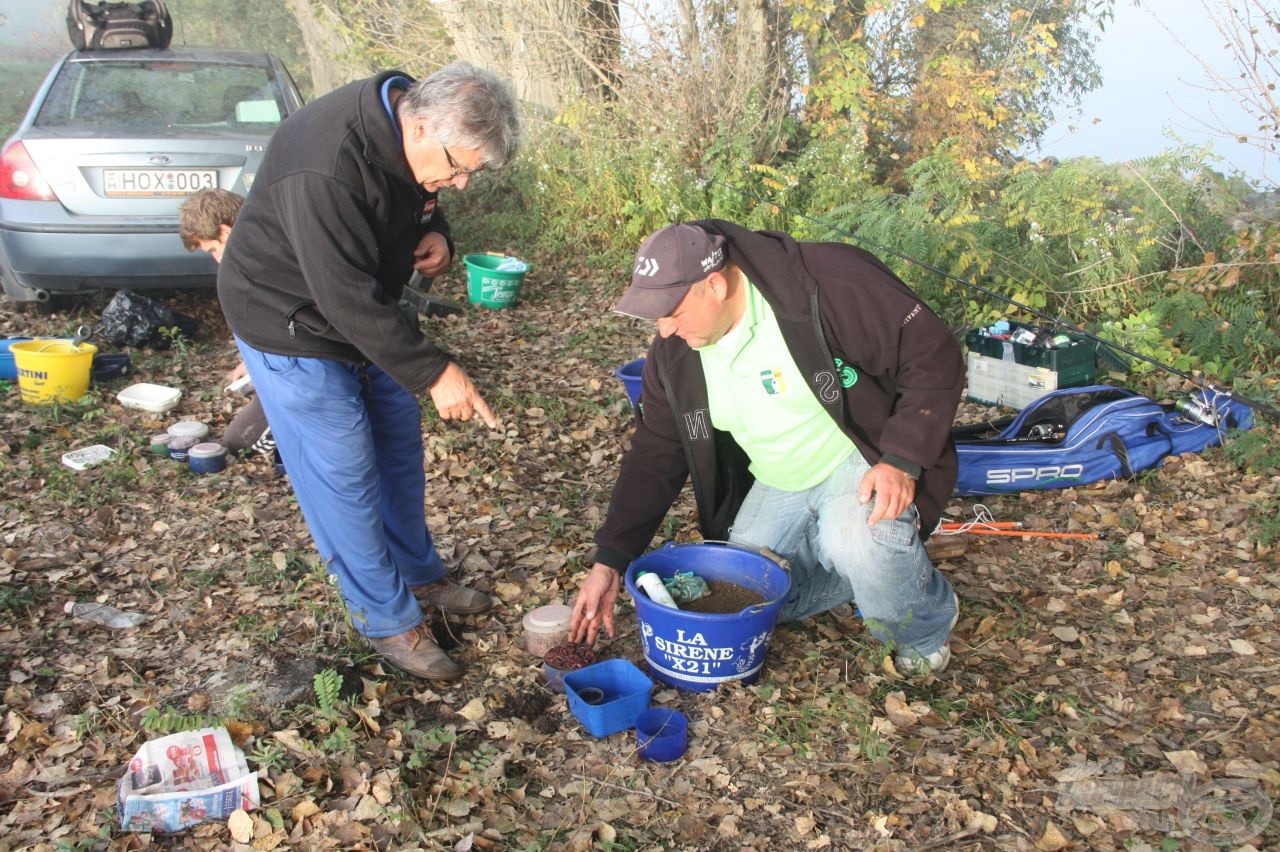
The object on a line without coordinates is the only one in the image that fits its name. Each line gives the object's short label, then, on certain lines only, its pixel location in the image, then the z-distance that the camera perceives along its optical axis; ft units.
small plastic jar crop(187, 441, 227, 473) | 16.43
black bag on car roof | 24.22
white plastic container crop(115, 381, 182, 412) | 18.54
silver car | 20.07
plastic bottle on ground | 12.35
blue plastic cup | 9.95
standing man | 9.23
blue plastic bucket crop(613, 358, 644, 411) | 17.67
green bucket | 24.73
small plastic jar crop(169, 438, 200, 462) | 16.87
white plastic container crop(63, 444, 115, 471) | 16.34
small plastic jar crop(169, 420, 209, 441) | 17.06
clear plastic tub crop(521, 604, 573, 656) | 11.63
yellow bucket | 18.11
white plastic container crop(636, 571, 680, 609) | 10.73
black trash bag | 20.72
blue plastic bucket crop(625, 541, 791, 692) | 10.17
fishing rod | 15.23
